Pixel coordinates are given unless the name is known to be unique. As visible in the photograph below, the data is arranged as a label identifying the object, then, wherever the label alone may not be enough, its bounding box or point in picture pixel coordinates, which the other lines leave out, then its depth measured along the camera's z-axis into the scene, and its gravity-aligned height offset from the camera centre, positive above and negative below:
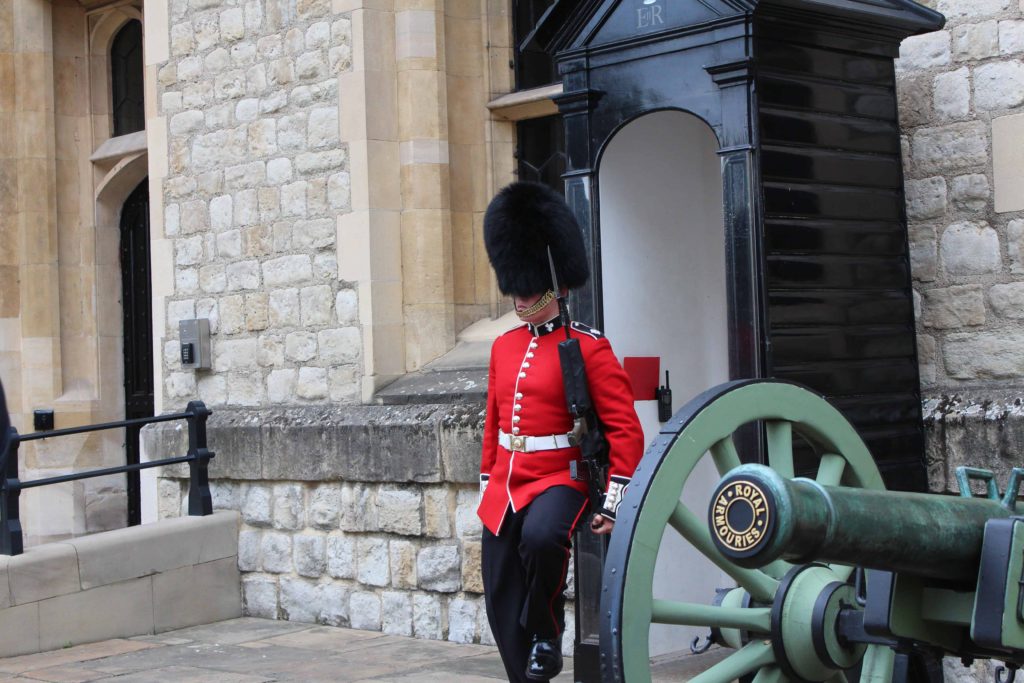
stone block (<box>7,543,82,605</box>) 6.25 -0.78
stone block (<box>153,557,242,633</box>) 6.87 -0.99
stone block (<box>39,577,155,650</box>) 6.39 -0.99
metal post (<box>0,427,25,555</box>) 6.23 -0.53
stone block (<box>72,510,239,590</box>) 6.59 -0.75
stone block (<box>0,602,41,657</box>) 6.20 -1.00
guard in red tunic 4.15 -0.21
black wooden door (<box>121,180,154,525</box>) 9.22 +0.40
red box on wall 5.21 -0.04
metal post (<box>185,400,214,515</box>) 7.02 -0.38
